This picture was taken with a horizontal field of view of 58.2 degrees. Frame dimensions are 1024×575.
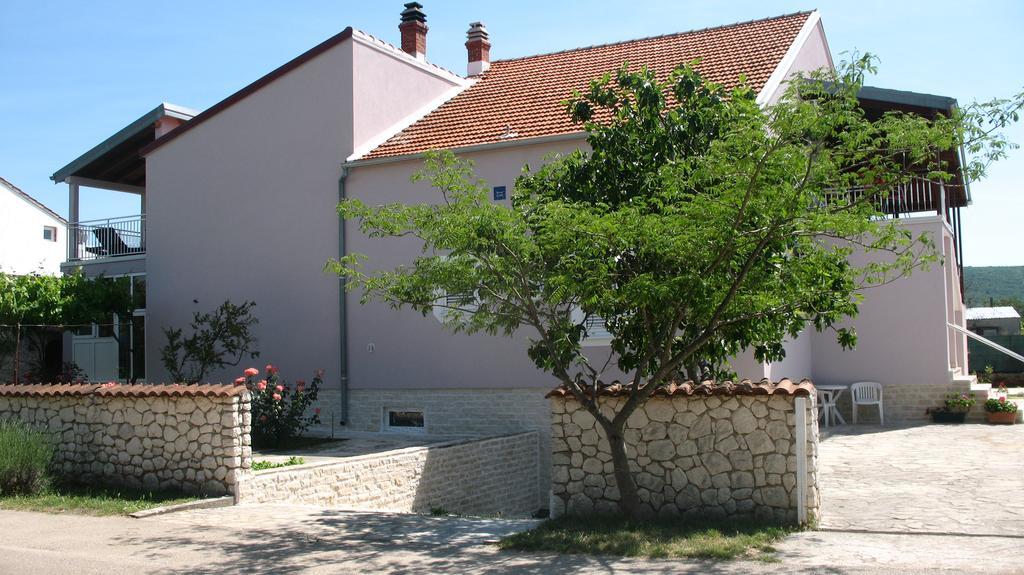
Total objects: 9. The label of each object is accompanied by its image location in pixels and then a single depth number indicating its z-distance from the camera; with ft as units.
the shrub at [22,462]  38.60
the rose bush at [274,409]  51.85
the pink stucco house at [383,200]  55.26
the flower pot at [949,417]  61.36
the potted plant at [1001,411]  59.57
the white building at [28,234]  111.04
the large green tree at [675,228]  27.94
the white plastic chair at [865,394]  62.95
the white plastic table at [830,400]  63.00
